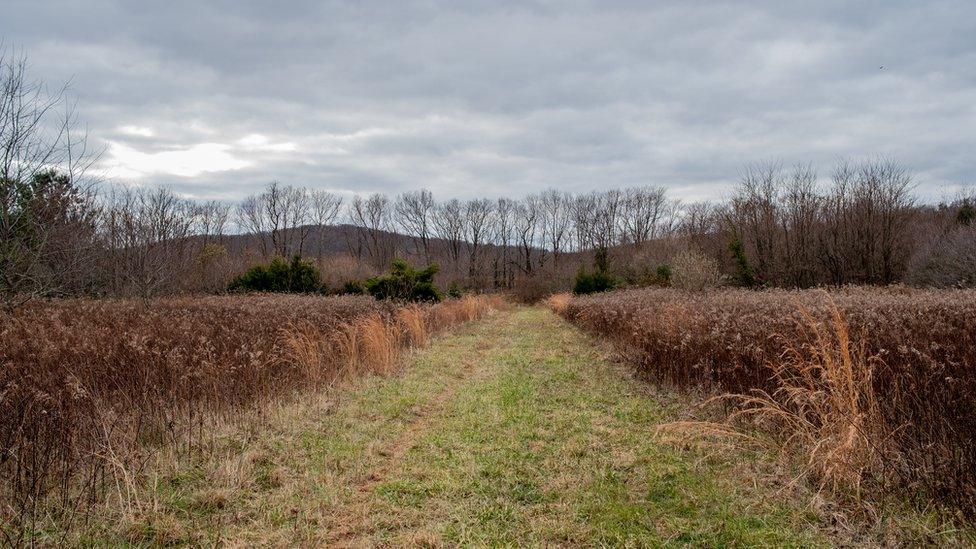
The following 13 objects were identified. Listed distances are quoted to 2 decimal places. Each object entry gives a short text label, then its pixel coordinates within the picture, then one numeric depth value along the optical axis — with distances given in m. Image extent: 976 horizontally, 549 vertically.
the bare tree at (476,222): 70.06
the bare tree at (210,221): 52.29
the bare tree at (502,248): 66.00
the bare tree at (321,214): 64.69
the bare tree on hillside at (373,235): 67.50
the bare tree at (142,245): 16.03
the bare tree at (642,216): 64.50
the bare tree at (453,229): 69.69
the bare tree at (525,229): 69.99
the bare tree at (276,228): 61.91
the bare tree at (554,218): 69.19
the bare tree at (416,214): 69.94
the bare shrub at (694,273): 24.91
